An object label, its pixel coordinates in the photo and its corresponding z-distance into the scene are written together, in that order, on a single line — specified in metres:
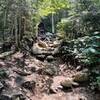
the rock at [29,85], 3.22
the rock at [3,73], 3.30
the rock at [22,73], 3.71
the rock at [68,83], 3.31
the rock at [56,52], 4.94
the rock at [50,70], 3.92
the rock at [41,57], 4.89
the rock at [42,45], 5.75
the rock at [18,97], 2.72
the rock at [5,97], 2.68
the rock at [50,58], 4.78
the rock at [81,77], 3.36
